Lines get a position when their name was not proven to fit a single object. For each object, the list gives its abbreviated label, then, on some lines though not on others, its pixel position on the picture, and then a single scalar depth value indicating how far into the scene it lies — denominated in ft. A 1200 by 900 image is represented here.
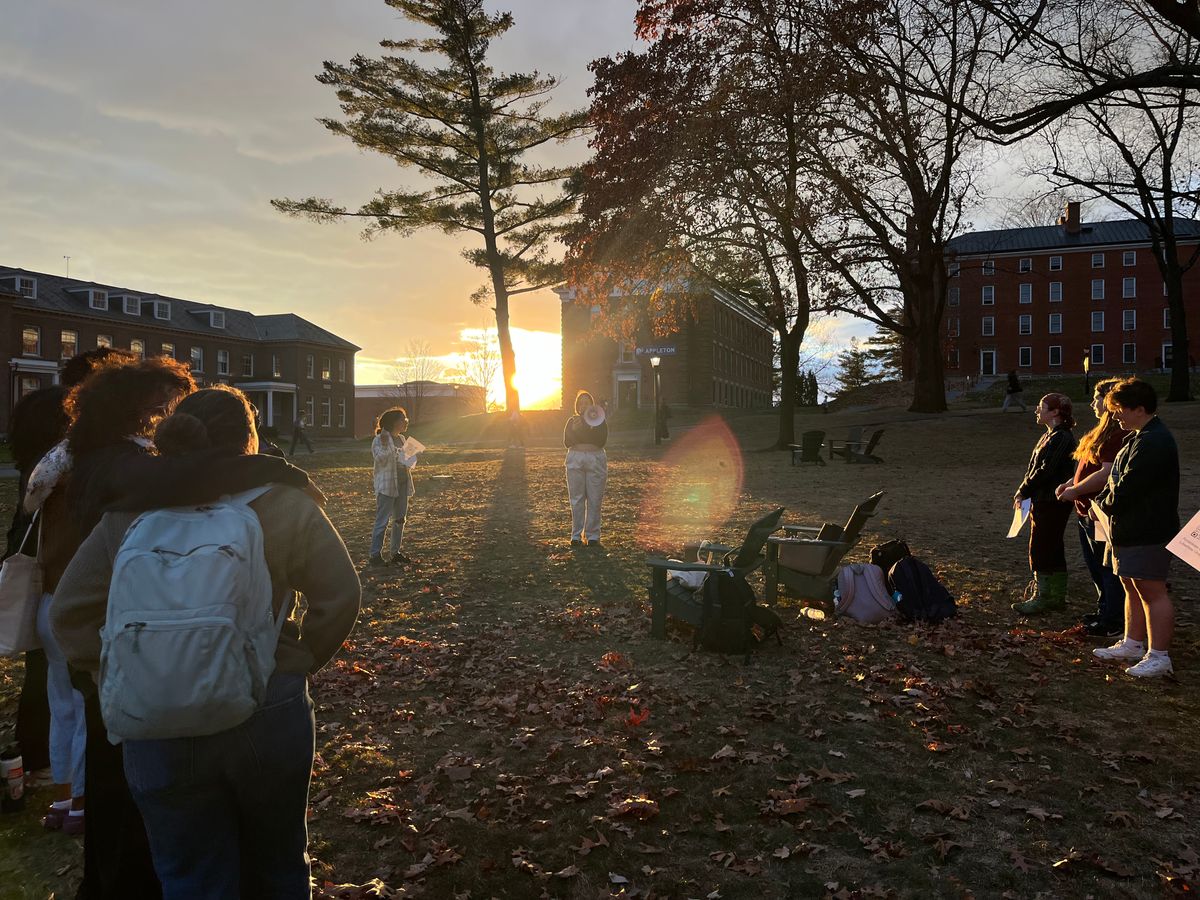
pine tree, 93.76
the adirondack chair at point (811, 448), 76.38
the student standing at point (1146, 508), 18.28
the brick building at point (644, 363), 170.09
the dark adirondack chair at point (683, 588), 22.44
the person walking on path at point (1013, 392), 105.40
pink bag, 24.50
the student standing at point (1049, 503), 24.13
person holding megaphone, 35.96
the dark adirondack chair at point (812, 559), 25.61
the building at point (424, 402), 261.03
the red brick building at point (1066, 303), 228.43
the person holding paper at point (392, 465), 32.12
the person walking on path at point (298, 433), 98.99
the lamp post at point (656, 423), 101.31
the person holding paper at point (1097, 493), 21.36
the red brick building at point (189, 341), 148.36
